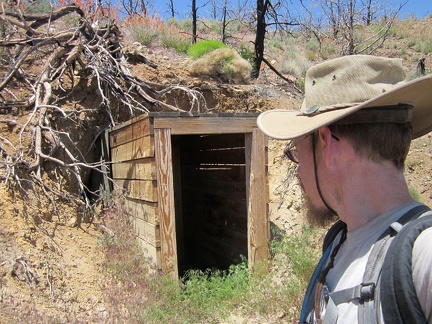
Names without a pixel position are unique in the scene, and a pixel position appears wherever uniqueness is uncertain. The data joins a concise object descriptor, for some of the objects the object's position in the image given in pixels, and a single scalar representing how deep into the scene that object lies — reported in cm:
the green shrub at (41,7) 1232
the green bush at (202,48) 863
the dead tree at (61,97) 494
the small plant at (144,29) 1034
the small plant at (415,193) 537
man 115
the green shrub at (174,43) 1025
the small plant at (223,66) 823
